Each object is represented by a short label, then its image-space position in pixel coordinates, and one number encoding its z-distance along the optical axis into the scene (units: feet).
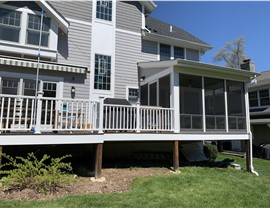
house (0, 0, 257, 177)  26.32
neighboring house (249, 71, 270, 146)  61.67
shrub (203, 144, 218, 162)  43.21
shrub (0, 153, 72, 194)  19.01
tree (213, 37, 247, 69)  114.52
